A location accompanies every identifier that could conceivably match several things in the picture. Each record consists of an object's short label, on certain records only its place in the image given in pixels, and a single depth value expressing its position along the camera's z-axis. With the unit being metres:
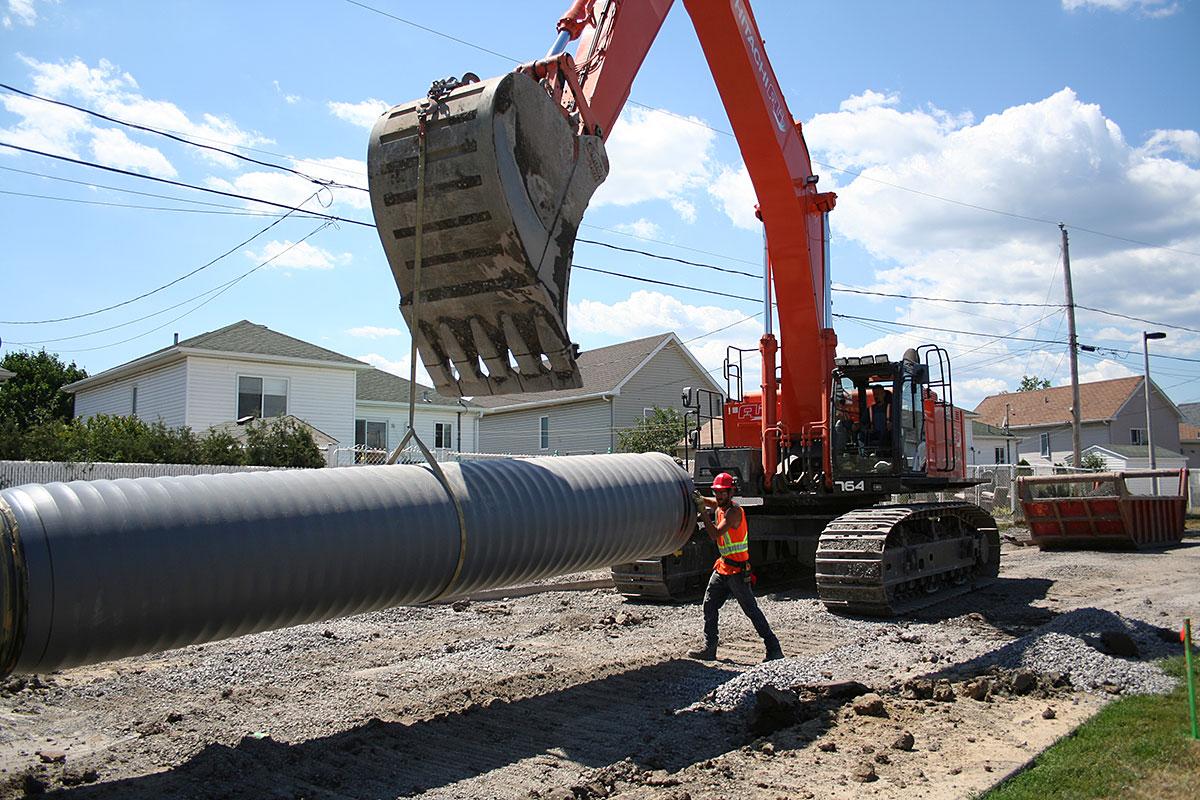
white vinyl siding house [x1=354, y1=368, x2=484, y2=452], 32.75
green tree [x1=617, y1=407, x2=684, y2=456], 30.03
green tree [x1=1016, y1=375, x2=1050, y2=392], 102.77
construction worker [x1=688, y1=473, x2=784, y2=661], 8.59
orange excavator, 6.75
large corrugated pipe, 4.87
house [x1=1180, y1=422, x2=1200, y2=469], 65.06
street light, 36.94
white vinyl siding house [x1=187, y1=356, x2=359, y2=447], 26.23
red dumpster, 19.34
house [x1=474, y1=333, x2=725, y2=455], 34.09
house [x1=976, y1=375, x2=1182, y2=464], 58.66
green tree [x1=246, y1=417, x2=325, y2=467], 19.59
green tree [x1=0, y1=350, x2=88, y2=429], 44.06
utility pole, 30.78
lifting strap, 6.32
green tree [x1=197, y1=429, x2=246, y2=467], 19.08
